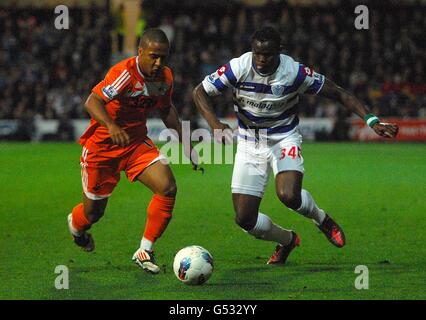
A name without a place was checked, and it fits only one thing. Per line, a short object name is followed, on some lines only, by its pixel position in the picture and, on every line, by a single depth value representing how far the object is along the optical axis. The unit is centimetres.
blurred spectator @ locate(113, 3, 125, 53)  5884
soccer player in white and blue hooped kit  1695
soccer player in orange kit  1628
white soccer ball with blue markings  1503
